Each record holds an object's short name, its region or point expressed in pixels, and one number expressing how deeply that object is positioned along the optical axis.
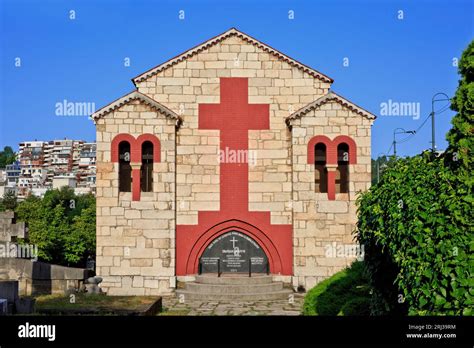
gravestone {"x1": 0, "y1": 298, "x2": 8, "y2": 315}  9.52
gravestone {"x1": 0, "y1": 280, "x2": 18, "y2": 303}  11.59
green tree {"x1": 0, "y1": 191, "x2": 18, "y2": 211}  54.40
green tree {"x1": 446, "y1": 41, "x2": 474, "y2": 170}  5.95
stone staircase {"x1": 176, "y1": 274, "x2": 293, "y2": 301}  19.58
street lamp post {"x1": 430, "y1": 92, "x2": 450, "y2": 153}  19.95
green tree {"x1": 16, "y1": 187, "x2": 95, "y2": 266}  46.38
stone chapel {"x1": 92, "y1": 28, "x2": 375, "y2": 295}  20.69
